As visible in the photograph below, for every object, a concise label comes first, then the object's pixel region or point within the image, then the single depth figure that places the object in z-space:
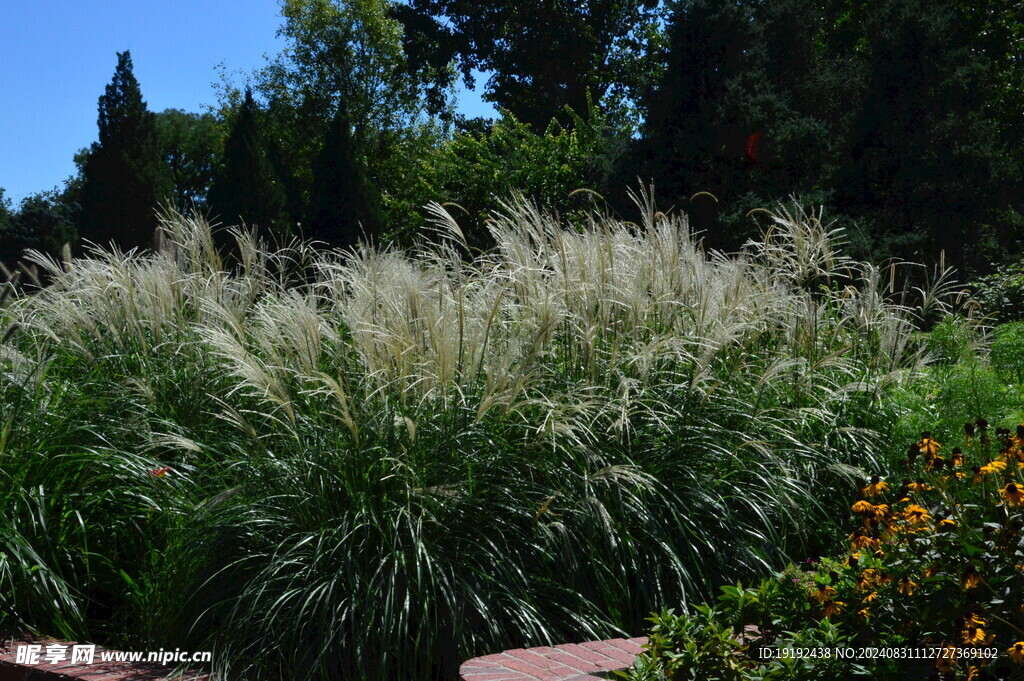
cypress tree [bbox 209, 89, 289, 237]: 25.44
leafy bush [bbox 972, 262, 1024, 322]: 12.30
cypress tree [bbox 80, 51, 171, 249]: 30.69
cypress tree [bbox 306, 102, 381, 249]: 23.56
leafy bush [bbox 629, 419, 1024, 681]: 2.98
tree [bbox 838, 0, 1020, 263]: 16.55
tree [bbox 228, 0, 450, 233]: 38.31
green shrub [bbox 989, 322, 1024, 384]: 6.05
